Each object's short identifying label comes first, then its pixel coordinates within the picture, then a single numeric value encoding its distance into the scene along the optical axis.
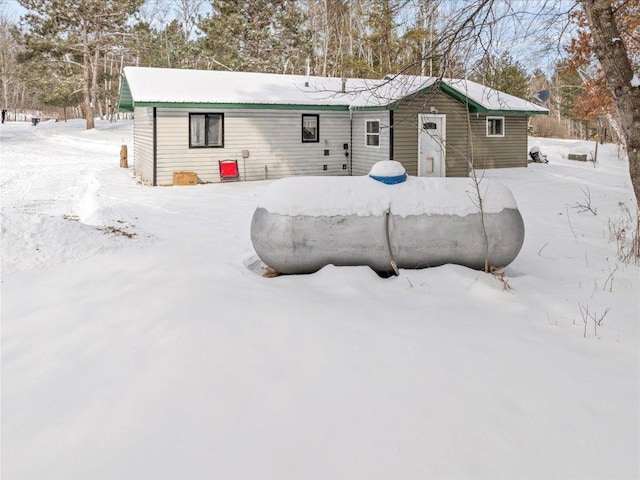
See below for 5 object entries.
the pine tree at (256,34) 34.12
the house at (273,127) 15.88
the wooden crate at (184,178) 15.75
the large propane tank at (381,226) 5.94
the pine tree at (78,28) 33.97
